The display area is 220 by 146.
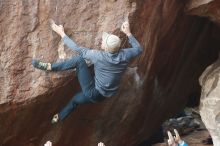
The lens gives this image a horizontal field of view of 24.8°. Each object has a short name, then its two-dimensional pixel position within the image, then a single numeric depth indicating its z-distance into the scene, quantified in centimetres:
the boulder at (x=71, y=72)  866
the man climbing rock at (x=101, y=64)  834
